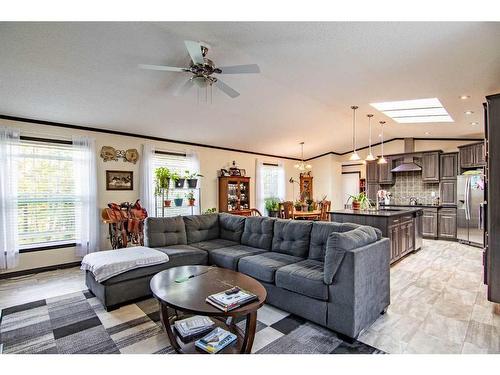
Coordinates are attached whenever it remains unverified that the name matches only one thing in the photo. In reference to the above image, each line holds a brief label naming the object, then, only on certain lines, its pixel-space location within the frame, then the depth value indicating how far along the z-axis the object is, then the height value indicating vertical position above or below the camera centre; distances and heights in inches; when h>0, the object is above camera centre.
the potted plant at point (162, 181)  205.3 +6.7
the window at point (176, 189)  225.1 +0.3
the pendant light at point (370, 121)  201.7 +59.4
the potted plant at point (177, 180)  214.1 +7.8
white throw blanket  113.4 -32.6
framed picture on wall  197.9 +7.8
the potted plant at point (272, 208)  290.2 -22.1
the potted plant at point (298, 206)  280.3 -19.5
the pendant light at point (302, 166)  285.0 +24.1
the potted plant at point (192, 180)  225.8 +7.9
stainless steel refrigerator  223.8 -18.8
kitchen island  172.1 -26.0
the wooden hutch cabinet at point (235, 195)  266.1 -6.4
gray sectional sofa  92.1 -34.2
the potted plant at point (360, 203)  214.1 -13.1
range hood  284.5 +28.0
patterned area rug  85.2 -51.6
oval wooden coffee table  74.7 -33.5
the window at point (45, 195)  165.9 -2.4
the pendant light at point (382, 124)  223.9 +58.7
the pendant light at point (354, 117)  192.4 +58.9
